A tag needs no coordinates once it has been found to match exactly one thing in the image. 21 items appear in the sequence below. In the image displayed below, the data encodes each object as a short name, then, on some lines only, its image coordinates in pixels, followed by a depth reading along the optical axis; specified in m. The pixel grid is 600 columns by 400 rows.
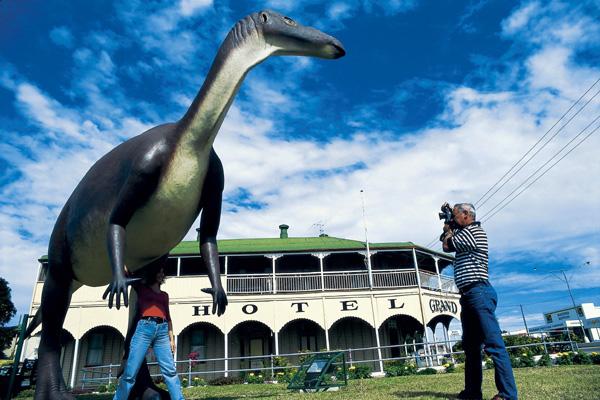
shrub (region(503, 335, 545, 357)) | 15.02
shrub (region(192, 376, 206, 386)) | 15.65
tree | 29.52
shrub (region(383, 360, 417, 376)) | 14.16
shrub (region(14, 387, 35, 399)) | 9.62
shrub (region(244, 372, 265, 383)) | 16.30
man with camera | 3.86
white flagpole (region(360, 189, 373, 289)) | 20.42
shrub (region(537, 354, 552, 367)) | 12.12
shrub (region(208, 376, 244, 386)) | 16.49
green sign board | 6.96
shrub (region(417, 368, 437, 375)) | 13.52
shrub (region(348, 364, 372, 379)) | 13.99
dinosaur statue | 3.26
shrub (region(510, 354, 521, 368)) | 12.51
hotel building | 20.09
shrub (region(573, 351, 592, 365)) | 10.66
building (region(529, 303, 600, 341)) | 50.59
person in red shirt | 3.38
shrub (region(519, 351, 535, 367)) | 12.42
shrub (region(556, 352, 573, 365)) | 11.26
